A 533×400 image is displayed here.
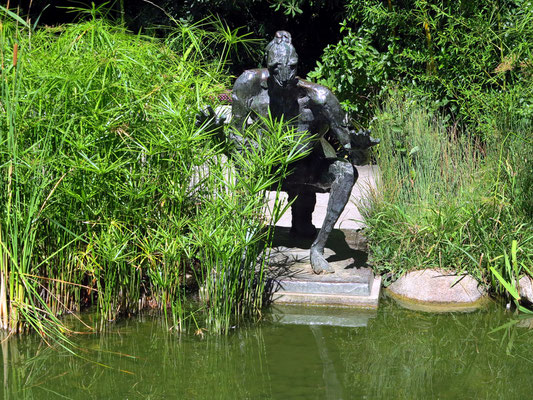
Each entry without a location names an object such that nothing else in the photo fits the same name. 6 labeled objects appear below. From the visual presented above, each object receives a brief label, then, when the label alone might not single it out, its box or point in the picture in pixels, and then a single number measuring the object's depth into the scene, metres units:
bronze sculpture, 4.70
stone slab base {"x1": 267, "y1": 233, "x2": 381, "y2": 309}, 4.72
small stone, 4.76
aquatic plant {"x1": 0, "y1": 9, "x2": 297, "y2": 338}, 4.11
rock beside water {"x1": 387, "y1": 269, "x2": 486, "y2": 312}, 4.84
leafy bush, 6.23
